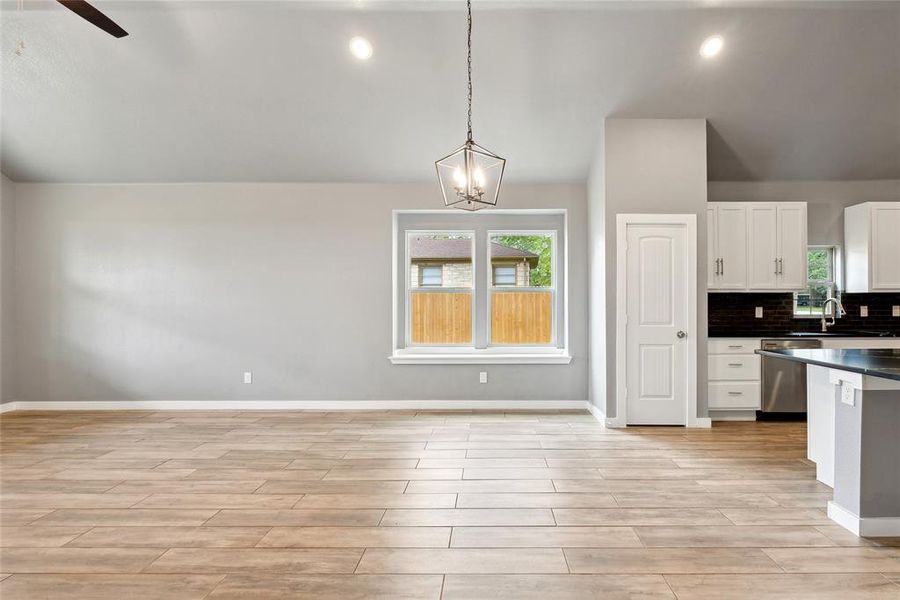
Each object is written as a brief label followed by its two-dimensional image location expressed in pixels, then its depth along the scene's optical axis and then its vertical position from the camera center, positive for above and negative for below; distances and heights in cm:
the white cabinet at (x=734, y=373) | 517 -75
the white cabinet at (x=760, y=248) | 533 +52
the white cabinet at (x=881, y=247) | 546 +54
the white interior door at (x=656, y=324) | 494 -24
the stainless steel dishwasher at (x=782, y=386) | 516 -88
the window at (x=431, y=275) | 619 +29
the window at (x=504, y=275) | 618 +29
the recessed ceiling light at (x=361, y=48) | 434 +214
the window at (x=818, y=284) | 583 +16
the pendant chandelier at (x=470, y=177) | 290 +70
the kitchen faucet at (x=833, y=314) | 571 -15
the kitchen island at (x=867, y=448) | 257 -76
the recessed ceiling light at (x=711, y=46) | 428 +211
